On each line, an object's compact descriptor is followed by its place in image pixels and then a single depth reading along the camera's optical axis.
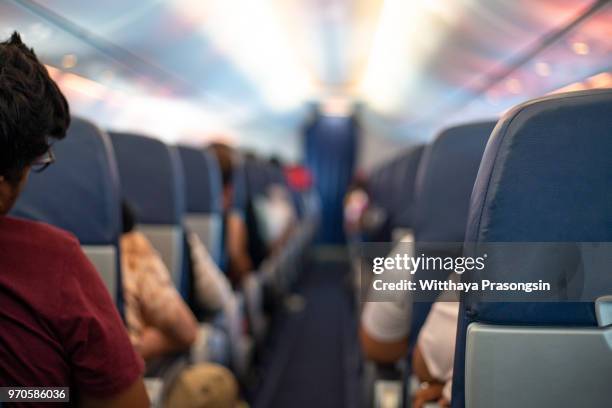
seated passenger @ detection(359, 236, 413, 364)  2.11
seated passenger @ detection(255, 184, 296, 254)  4.49
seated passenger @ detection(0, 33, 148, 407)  1.03
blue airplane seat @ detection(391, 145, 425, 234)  2.59
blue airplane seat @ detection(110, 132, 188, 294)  2.43
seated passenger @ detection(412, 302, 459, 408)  1.51
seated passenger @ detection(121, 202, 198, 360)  1.96
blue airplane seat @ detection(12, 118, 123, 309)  1.54
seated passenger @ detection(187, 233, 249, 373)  2.68
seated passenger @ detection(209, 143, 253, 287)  3.76
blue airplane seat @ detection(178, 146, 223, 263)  3.24
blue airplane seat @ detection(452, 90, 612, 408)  1.09
